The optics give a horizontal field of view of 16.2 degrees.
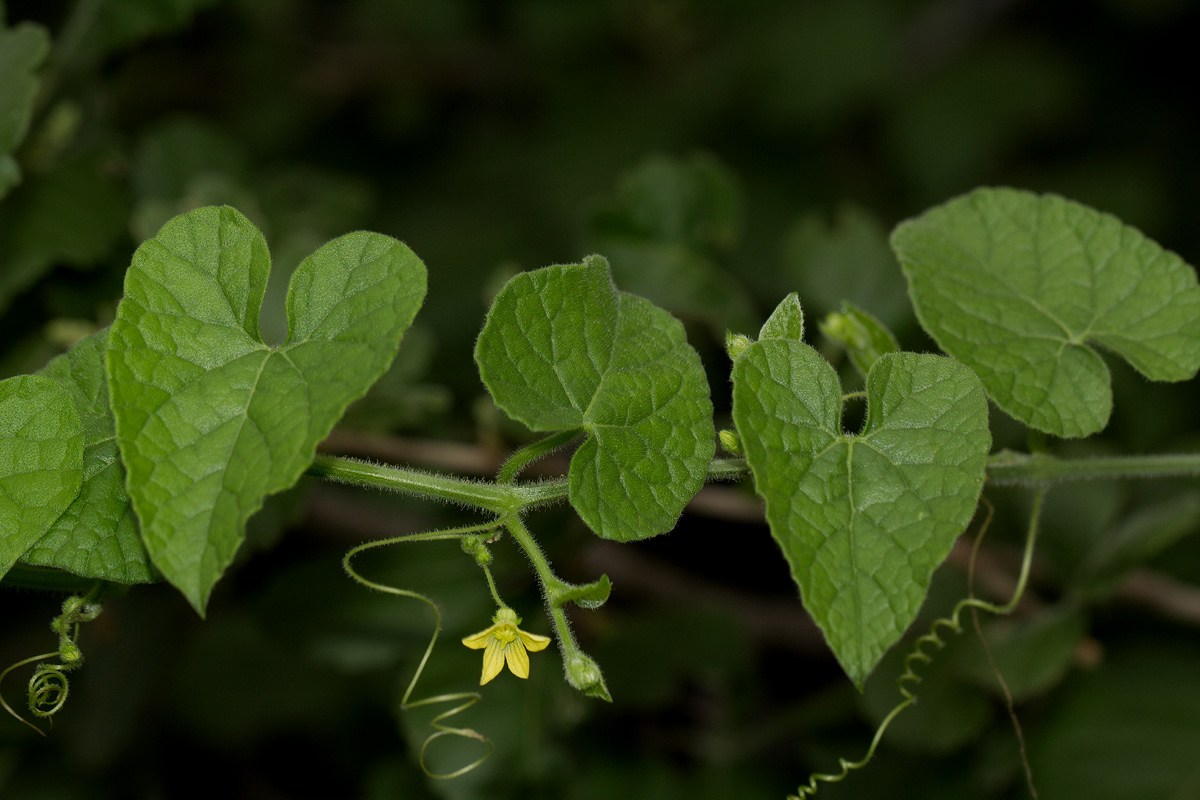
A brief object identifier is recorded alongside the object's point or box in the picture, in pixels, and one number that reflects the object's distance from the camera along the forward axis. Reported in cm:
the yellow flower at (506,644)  61
